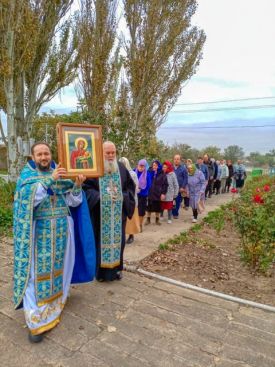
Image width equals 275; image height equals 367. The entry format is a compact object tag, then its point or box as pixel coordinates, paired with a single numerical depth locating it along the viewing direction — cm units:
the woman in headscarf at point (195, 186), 798
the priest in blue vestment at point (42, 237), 275
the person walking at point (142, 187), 694
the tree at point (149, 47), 1109
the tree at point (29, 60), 862
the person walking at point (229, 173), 1544
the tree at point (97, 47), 1059
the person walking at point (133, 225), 515
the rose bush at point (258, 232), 438
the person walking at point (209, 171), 1168
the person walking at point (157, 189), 746
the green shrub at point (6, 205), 675
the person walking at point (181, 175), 855
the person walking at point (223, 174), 1462
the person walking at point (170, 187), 757
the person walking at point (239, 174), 1510
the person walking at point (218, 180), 1378
